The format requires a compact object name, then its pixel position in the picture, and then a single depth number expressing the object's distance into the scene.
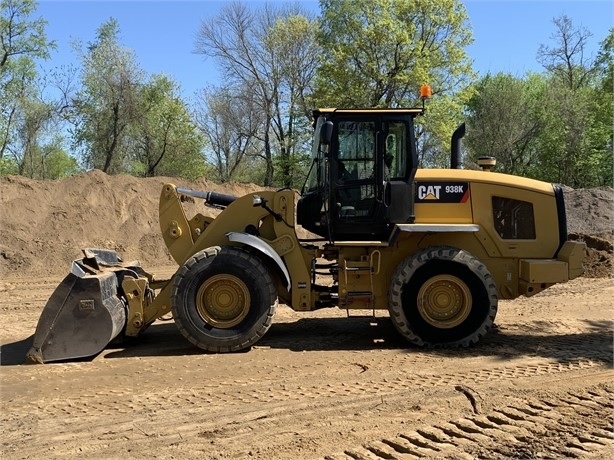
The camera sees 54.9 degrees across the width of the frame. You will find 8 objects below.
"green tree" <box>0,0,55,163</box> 25.12
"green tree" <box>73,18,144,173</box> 25.27
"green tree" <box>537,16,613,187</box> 31.20
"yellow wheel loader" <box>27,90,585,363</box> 6.36
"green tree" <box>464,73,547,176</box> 34.12
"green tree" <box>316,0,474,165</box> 26.69
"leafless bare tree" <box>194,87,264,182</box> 33.97
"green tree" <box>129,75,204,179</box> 26.98
